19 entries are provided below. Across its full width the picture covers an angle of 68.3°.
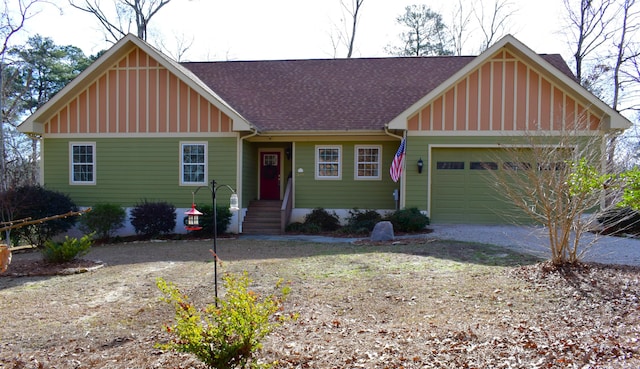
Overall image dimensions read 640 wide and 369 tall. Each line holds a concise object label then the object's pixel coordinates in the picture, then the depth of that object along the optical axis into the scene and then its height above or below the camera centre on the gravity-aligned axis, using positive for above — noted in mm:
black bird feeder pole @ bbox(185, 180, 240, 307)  6223 -570
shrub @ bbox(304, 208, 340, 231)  15227 -1430
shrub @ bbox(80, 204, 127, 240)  14125 -1319
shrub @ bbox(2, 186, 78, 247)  13680 -1037
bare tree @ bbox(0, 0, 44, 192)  20312 +6268
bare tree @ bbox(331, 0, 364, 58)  30092 +9904
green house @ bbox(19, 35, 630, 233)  13844 +1337
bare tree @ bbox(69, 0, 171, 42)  27969 +9454
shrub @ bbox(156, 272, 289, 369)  3910 -1304
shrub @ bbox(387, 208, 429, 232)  13233 -1215
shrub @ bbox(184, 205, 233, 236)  14156 -1292
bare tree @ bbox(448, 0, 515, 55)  29969 +9036
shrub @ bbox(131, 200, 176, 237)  14320 -1289
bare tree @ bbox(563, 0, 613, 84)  25078 +7928
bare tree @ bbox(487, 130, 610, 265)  6727 -205
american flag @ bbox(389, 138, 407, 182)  13781 +390
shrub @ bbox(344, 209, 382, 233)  14211 -1346
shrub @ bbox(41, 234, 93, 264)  9703 -1567
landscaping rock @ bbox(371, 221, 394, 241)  12203 -1427
